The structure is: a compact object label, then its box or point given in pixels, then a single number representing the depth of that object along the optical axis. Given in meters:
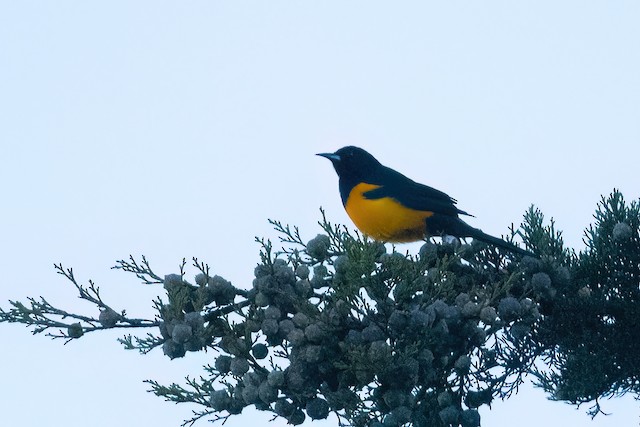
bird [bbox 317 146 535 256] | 12.45
